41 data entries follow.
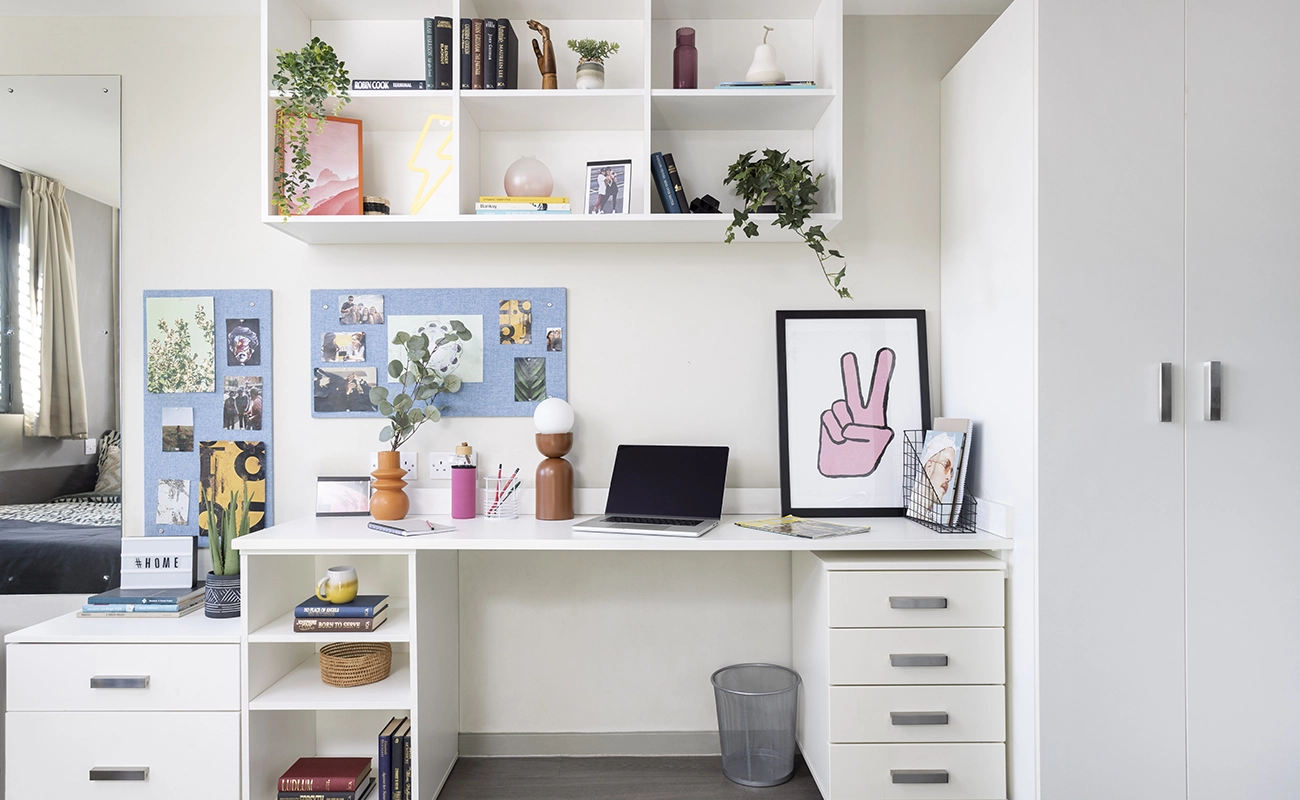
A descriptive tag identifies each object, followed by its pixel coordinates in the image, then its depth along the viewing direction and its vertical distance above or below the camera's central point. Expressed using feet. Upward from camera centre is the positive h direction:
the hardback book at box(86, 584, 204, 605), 6.92 -1.94
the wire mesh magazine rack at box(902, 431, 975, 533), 6.88 -1.03
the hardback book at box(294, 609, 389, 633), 6.49 -2.06
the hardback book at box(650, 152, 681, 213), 7.16 +1.97
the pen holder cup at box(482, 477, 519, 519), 7.57 -1.17
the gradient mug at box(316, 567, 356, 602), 6.68 -1.77
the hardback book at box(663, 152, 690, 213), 7.20 +2.02
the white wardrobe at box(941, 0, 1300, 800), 5.94 -0.07
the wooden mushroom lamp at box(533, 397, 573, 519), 7.46 -0.74
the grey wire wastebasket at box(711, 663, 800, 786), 7.43 -3.48
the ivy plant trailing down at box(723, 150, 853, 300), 7.00 +1.91
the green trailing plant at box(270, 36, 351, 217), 6.81 +2.71
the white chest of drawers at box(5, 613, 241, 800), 6.35 -2.79
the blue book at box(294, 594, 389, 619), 6.50 -1.93
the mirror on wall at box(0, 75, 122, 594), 7.92 +0.60
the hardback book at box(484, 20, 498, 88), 7.05 +3.19
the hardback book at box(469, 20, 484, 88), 7.06 +3.18
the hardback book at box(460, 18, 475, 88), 7.05 +3.26
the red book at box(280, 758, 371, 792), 6.71 -3.56
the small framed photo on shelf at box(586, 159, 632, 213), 7.41 +2.03
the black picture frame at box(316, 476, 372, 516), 7.83 -0.98
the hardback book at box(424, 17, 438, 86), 7.08 +3.19
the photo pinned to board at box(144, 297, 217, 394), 8.00 +0.52
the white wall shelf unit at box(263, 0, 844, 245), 7.10 +2.78
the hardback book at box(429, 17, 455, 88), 7.06 +3.27
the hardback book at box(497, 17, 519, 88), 7.07 +3.19
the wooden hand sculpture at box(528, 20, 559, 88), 7.27 +3.26
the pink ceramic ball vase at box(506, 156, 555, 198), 7.45 +2.11
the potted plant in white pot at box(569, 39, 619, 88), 7.21 +3.19
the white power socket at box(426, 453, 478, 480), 7.99 -0.81
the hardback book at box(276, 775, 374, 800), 6.70 -3.78
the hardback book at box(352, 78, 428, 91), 7.13 +2.95
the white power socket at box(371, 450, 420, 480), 7.97 -0.80
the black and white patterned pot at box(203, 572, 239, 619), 6.85 -1.91
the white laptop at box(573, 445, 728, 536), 7.38 -0.99
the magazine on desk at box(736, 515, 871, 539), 6.63 -1.28
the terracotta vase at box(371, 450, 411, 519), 7.36 -1.02
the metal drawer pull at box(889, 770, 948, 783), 6.30 -3.30
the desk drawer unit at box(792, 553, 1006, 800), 6.33 -2.49
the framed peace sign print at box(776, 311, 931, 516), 7.79 -0.17
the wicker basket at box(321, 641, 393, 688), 6.79 -2.55
